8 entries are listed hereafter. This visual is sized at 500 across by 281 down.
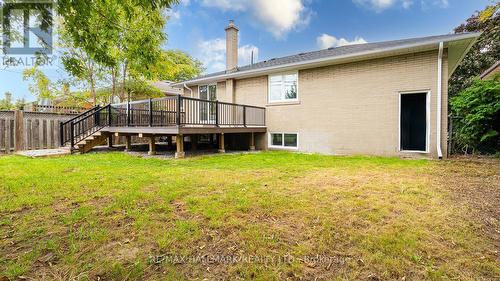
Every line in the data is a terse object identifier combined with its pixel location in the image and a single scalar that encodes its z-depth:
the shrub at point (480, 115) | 7.58
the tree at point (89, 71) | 12.93
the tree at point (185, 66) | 21.23
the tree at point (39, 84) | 15.10
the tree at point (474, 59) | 15.34
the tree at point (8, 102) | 22.52
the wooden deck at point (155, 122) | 8.69
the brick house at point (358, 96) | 7.59
